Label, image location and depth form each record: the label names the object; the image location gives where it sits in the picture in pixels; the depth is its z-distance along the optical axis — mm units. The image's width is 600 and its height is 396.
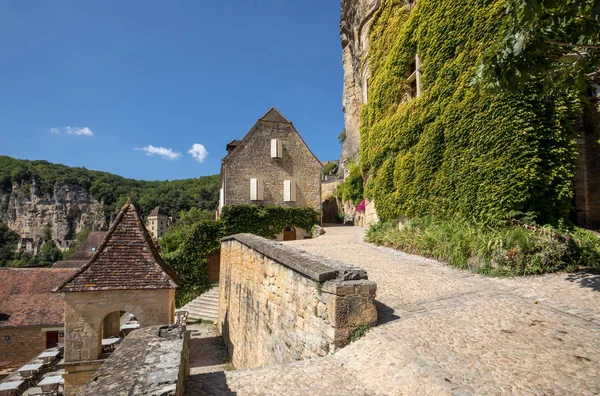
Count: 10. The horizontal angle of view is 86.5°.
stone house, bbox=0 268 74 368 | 17375
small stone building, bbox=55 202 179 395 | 6203
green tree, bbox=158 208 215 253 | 25712
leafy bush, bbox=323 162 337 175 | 53719
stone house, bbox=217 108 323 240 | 20297
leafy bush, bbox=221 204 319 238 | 19422
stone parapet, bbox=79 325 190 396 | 2086
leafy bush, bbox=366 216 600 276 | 6152
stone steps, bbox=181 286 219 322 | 14727
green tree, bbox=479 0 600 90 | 3725
